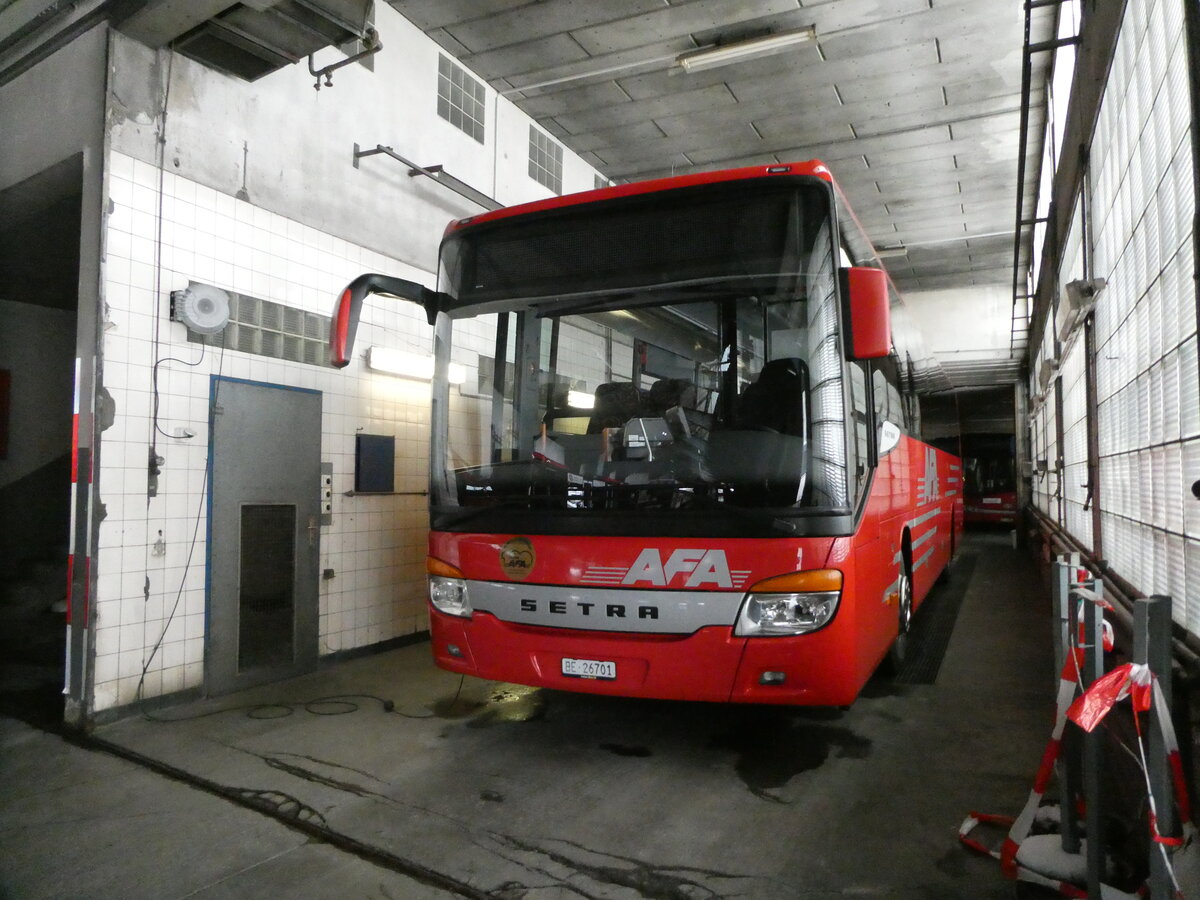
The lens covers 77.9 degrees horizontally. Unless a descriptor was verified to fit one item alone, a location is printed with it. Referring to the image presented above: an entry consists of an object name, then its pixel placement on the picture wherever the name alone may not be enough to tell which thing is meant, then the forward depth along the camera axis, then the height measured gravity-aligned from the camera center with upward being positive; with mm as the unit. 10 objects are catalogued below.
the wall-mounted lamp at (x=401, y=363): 5695 +870
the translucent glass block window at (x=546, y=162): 7961 +3435
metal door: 4656 -411
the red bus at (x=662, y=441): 3096 +153
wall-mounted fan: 4367 +970
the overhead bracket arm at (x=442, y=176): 5676 +2497
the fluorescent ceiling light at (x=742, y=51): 6070 +3569
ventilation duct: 4078 +2554
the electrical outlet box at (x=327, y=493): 5328 -151
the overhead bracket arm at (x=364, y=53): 4633 +2727
